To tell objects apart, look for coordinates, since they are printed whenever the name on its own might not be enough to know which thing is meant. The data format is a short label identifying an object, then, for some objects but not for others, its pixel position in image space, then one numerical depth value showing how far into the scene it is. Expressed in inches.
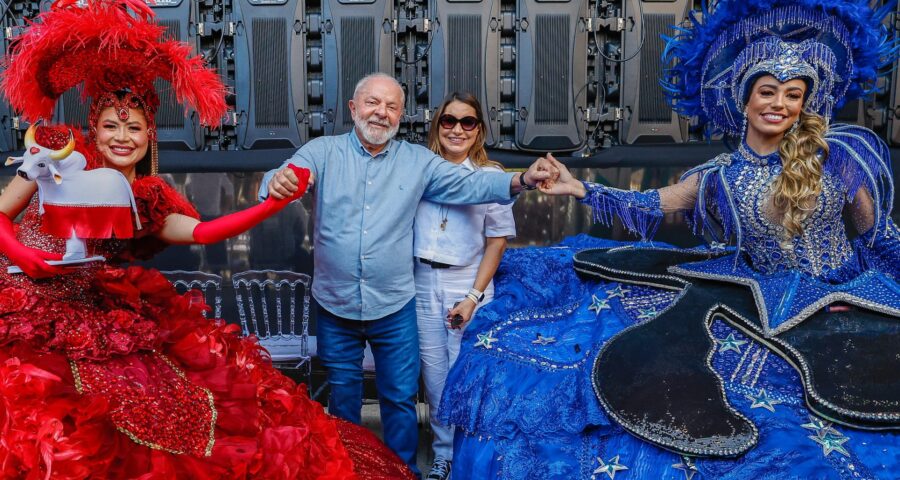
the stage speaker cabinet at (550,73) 189.8
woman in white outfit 113.7
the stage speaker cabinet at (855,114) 189.5
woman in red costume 69.5
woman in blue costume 72.9
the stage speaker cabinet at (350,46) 189.5
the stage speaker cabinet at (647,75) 189.8
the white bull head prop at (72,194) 73.5
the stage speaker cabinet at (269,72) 189.9
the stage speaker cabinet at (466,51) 188.9
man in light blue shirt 107.2
